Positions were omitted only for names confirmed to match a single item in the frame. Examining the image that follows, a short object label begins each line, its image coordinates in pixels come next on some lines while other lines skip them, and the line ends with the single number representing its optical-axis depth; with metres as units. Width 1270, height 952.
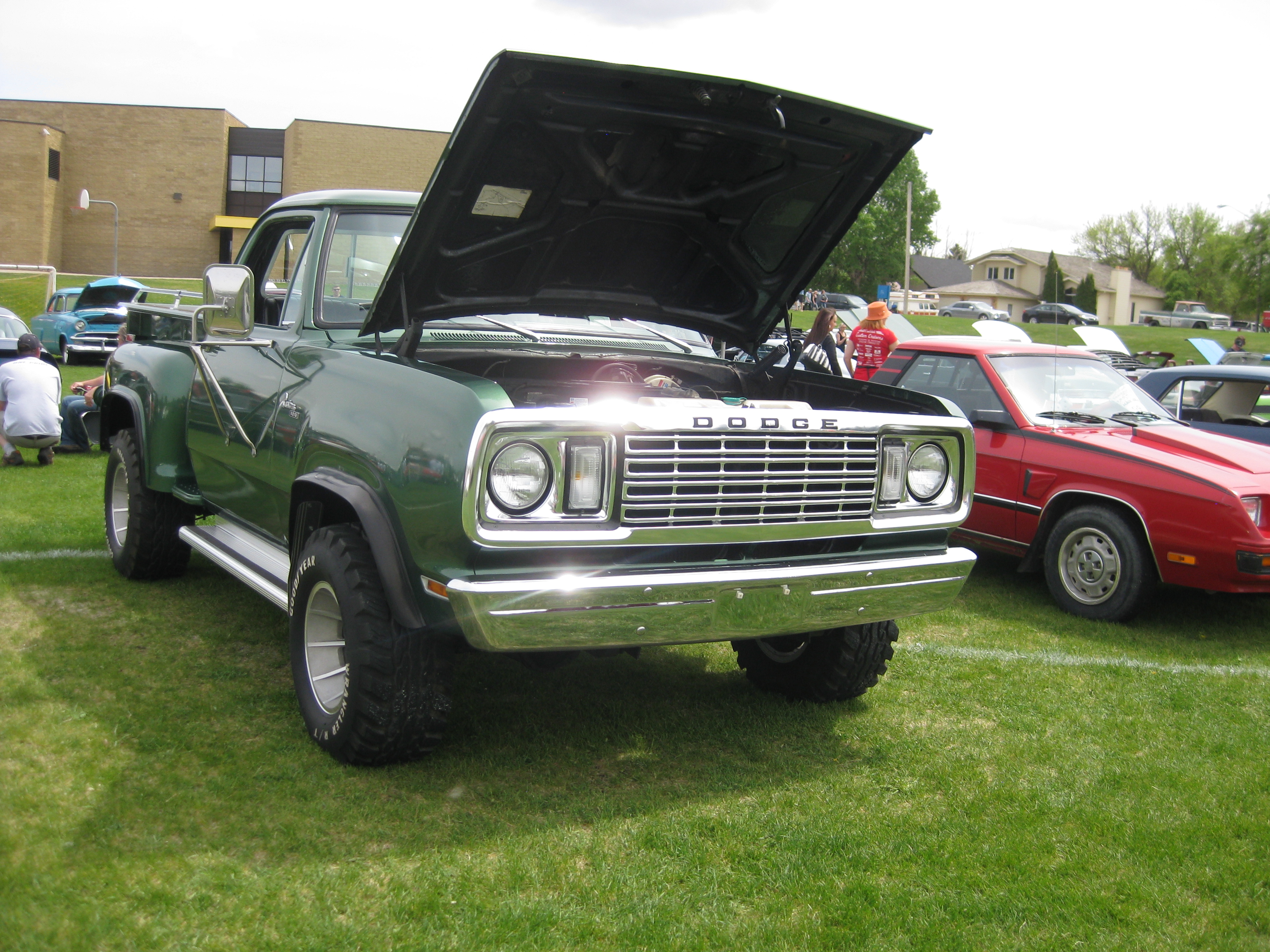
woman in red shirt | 10.59
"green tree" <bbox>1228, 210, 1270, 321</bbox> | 59.25
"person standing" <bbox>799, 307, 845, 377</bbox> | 6.56
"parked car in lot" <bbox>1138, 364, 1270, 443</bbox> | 8.59
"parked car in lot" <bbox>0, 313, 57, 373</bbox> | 16.55
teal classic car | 21.58
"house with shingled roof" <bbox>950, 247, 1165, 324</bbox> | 65.94
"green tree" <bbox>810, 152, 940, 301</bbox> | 67.25
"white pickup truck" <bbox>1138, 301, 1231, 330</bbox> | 59.34
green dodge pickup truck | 3.06
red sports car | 5.71
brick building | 48.62
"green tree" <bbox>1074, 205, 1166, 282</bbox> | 81.56
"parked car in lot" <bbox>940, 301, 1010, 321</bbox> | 53.88
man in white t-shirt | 9.28
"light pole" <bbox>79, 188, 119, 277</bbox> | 37.53
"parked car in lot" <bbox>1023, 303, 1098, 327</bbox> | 47.28
